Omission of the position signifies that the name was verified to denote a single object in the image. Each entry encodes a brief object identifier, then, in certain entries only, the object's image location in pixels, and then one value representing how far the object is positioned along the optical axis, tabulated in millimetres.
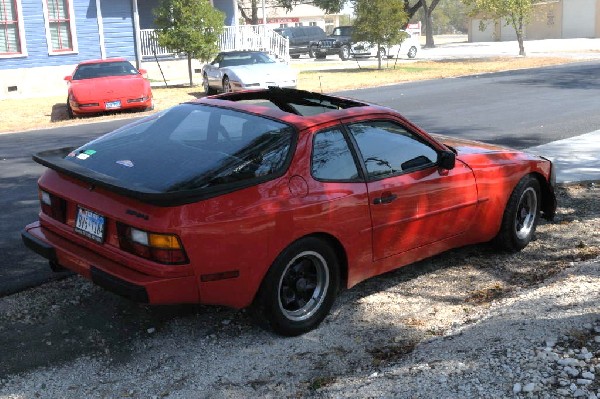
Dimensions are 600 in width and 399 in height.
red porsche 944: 4148
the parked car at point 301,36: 47250
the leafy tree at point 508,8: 37094
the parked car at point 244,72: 19797
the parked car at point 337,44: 43094
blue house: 23391
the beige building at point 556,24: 65062
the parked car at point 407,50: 40522
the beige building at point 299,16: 77500
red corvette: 16906
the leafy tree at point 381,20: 29234
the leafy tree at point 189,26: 22938
